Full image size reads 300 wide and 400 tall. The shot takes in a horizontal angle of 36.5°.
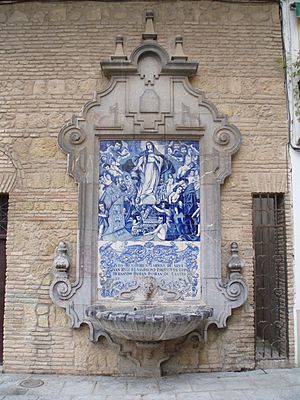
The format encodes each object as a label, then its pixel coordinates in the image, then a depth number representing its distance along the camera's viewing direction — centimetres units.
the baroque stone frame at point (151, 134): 619
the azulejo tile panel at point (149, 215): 627
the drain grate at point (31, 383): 566
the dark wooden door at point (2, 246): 651
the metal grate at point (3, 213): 661
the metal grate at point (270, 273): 652
